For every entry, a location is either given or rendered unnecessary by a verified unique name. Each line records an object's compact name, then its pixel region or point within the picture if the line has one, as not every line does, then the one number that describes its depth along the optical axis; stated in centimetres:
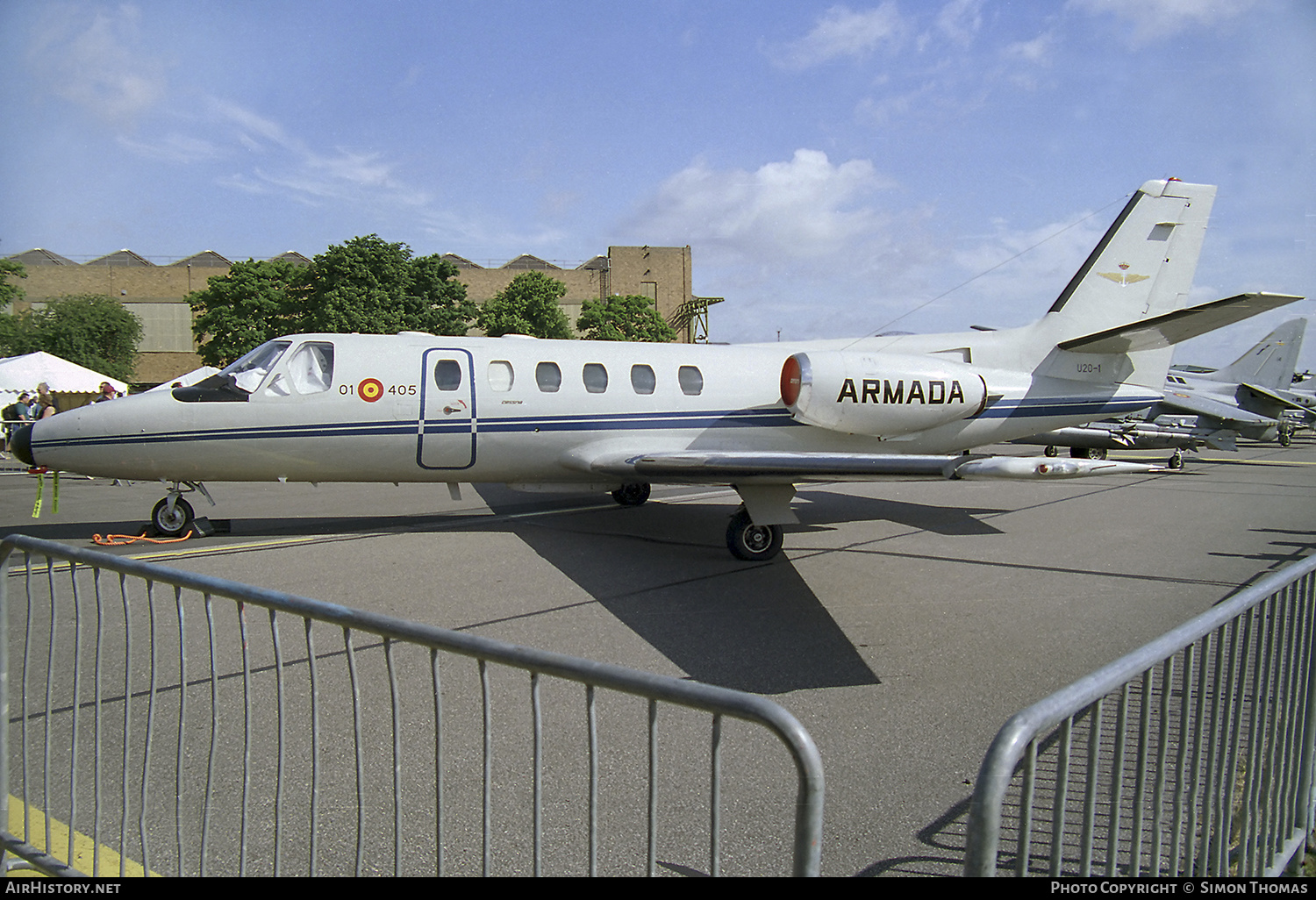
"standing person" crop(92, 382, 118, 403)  2225
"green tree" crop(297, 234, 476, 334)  4488
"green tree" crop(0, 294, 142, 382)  6006
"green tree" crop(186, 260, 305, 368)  5153
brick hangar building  7638
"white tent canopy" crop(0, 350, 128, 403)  2702
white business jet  888
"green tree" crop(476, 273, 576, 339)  5994
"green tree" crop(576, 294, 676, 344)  6912
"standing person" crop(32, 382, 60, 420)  1867
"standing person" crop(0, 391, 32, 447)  1934
